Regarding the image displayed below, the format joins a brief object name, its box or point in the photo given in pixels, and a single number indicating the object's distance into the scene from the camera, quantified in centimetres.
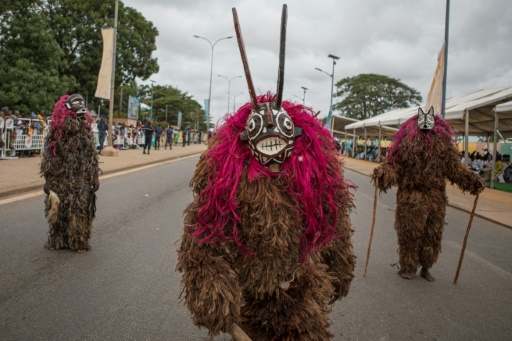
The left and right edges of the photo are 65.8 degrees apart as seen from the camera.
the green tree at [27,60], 2386
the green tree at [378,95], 5888
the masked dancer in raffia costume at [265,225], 196
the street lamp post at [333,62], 3394
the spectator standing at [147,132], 2116
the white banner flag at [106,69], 1586
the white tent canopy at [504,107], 1188
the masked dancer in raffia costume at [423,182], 438
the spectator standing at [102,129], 1941
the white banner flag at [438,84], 1405
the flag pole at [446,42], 1410
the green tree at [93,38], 3127
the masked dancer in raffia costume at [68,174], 461
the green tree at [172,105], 6712
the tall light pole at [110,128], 1630
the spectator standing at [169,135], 2971
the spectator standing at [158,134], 2760
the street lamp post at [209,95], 3912
